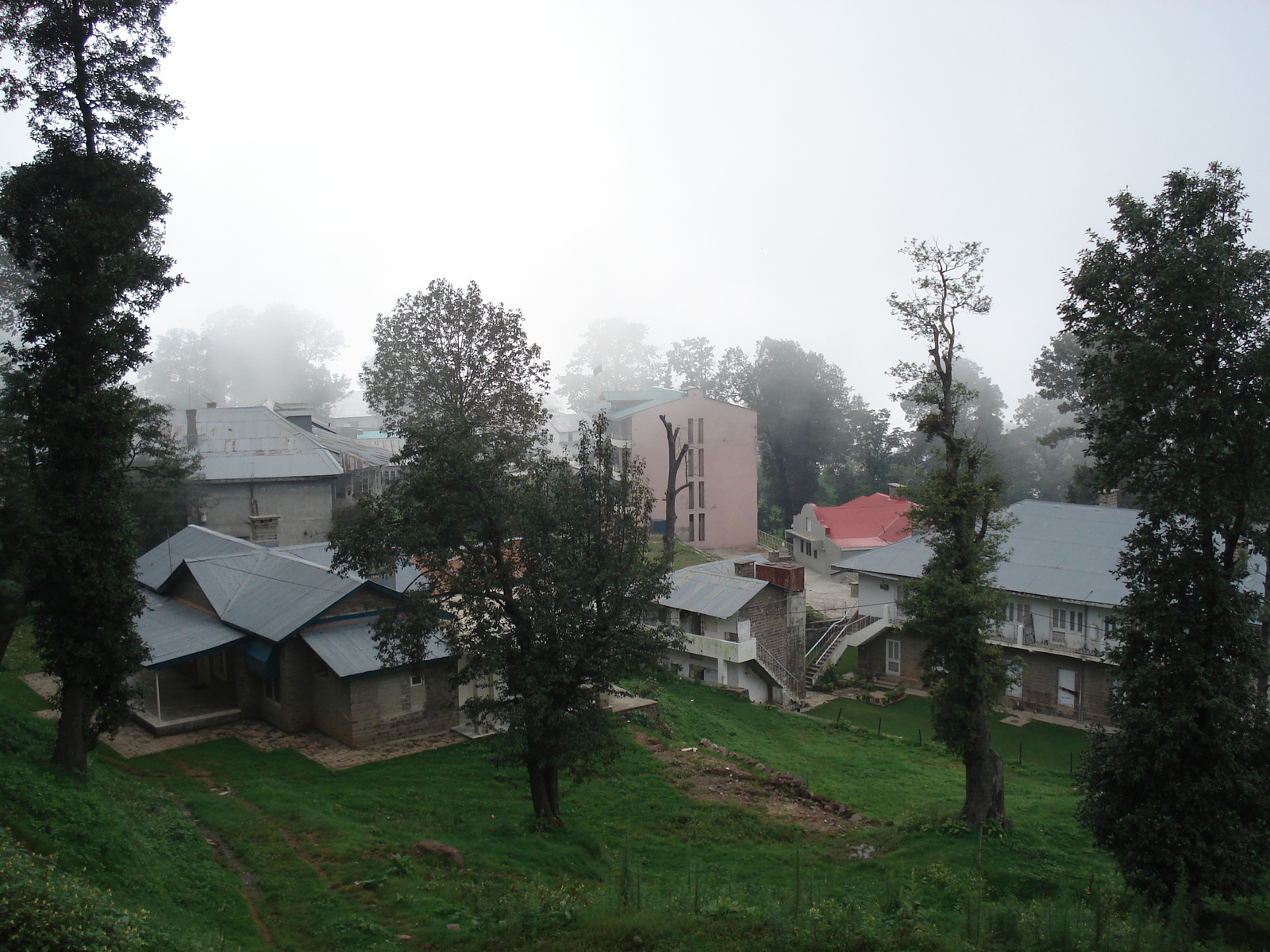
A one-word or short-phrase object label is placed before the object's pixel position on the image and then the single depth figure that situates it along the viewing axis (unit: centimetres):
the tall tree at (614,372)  11200
